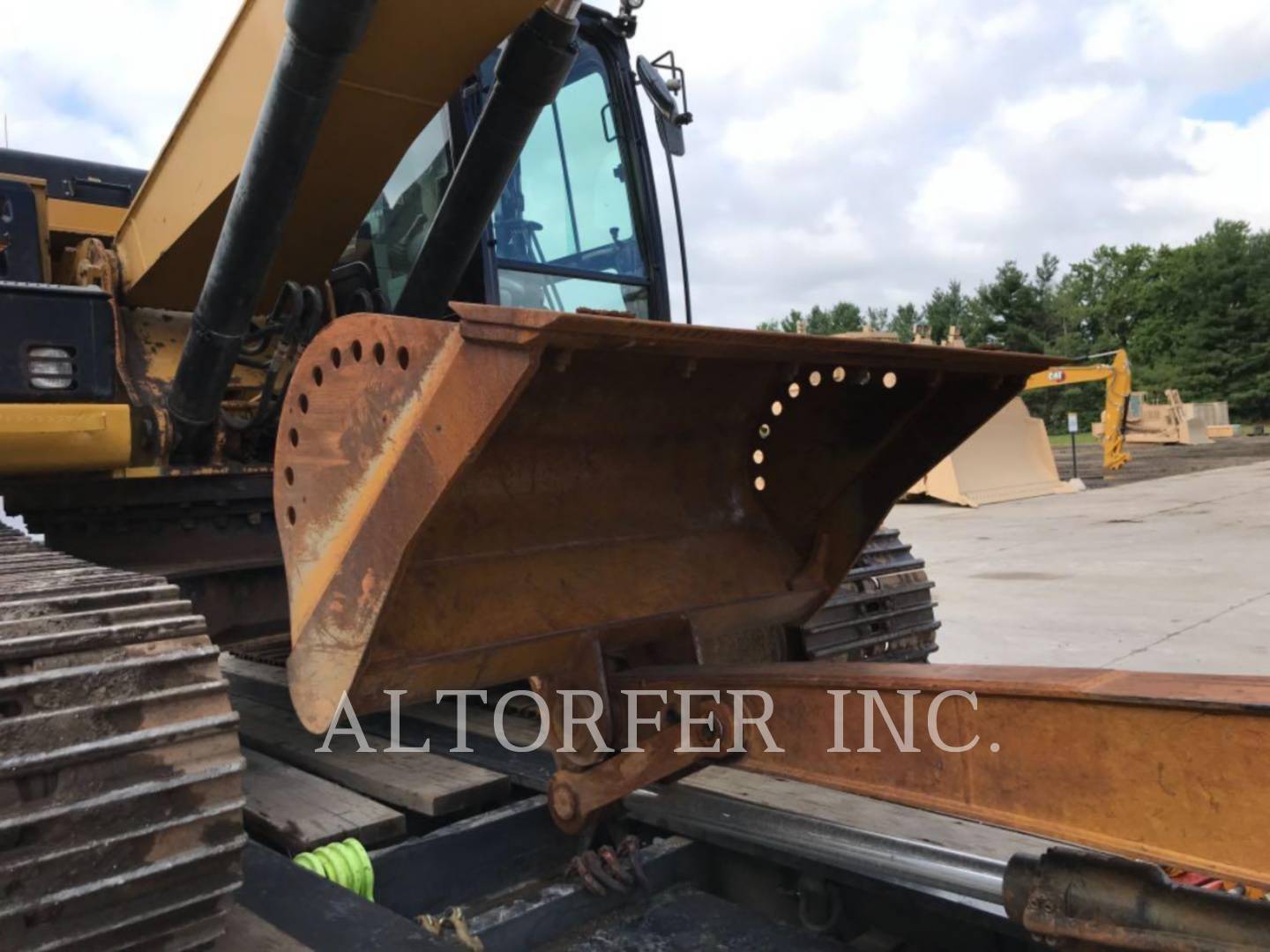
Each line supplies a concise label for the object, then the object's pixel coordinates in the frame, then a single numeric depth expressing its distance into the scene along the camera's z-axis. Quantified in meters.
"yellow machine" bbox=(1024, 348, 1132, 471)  19.75
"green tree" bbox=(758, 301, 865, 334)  80.38
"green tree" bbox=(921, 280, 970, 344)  67.94
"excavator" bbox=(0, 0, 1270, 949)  1.54
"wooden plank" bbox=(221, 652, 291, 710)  3.76
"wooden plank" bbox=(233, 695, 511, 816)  2.61
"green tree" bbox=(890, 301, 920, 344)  77.44
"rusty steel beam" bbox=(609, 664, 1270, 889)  1.32
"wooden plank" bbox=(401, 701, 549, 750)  3.19
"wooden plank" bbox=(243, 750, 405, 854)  2.38
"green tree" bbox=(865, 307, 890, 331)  79.91
